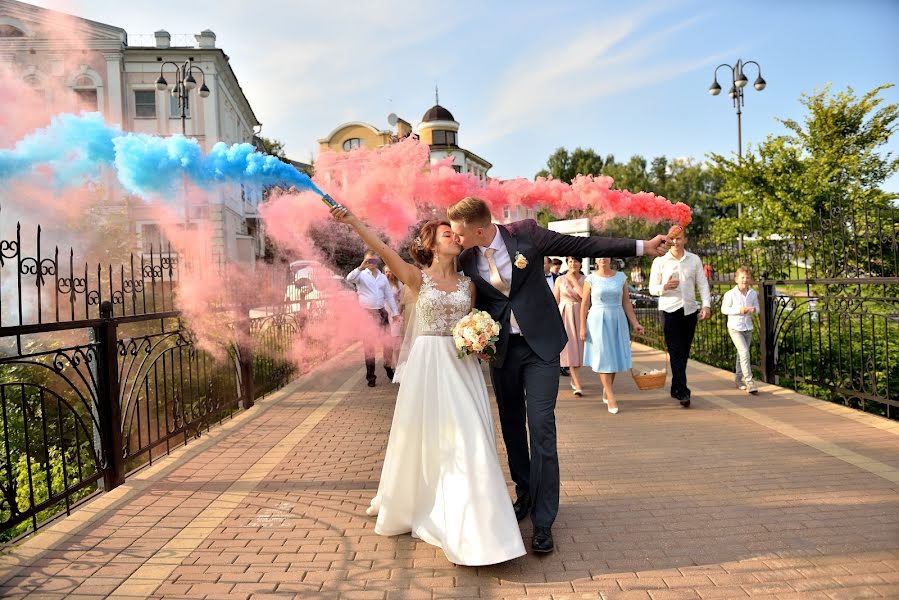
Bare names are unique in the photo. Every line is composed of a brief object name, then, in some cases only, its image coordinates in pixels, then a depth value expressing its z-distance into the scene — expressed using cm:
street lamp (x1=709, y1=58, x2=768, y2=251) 2048
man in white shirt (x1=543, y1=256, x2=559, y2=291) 1132
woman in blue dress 788
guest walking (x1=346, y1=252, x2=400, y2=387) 1088
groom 390
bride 356
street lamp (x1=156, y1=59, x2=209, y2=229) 1406
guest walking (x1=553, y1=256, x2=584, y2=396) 920
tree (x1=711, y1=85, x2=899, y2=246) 1365
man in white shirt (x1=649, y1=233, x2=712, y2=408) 799
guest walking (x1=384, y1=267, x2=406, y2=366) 1096
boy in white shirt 868
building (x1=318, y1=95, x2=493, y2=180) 3744
